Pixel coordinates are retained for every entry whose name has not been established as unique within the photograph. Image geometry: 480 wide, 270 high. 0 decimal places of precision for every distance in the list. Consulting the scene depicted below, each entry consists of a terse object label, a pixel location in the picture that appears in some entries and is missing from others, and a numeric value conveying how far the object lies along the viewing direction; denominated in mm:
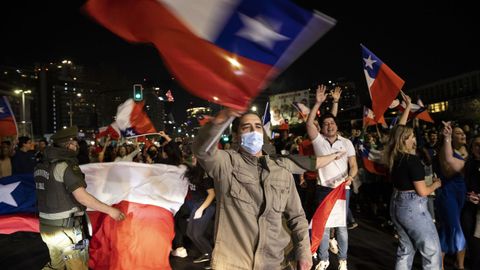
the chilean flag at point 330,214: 4879
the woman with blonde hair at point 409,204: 4355
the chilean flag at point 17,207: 5660
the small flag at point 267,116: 12911
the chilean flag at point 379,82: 6758
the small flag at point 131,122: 9492
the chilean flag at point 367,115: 11868
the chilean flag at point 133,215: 5207
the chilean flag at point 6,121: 10062
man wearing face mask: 2756
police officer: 4113
